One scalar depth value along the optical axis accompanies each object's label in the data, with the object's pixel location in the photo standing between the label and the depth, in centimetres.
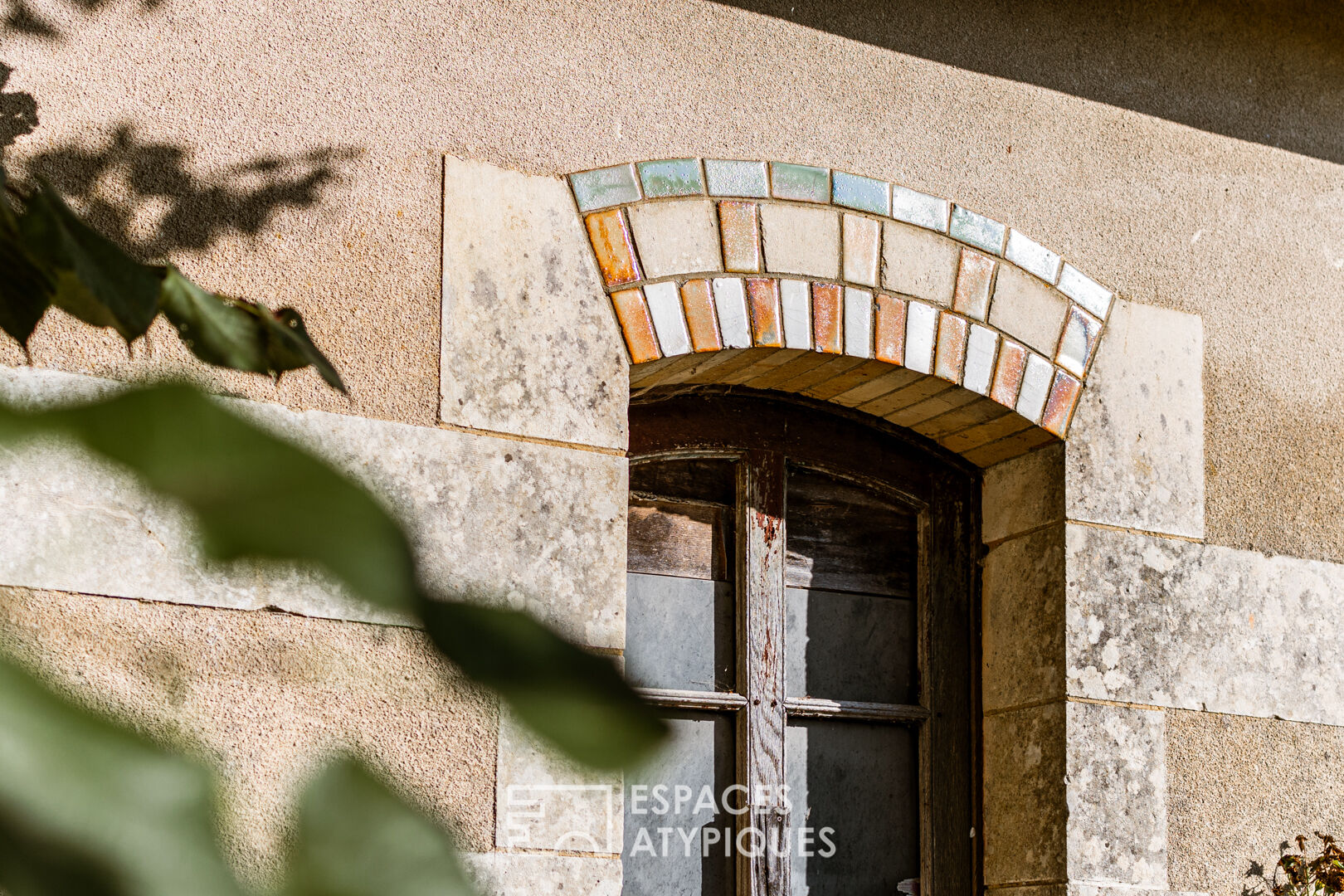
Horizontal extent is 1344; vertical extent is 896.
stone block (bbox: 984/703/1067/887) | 286
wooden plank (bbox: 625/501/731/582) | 292
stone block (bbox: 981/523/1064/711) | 295
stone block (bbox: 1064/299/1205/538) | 302
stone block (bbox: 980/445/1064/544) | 302
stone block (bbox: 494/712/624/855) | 233
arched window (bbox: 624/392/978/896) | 288
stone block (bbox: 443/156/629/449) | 251
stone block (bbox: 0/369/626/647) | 204
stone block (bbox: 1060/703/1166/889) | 283
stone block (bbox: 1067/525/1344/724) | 294
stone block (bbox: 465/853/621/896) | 234
